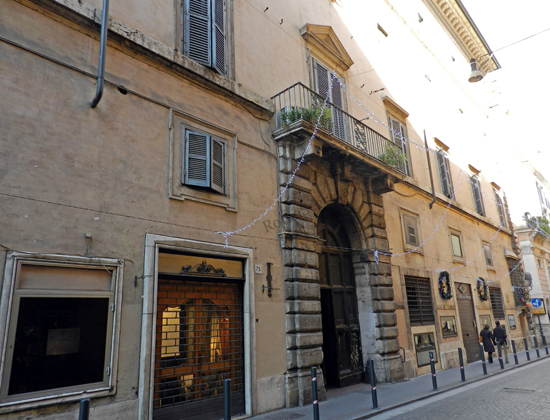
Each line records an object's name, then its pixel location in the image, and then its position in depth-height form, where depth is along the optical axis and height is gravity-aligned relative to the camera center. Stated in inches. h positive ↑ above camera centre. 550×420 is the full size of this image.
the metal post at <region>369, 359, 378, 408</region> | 308.3 -42.1
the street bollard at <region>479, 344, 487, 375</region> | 463.9 -41.5
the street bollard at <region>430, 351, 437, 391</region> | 374.9 -44.8
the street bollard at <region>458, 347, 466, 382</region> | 429.7 -48.1
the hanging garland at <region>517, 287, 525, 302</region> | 877.8 +56.9
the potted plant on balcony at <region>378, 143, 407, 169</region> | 482.9 +191.5
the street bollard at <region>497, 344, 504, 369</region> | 524.0 -45.8
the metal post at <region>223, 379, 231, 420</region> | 196.1 -30.2
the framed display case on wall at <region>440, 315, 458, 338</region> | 578.2 -1.2
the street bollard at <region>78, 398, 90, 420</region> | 146.9 -23.2
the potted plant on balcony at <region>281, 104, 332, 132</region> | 380.5 +191.1
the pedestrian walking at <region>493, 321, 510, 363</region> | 588.2 -17.0
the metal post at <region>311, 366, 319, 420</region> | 247.6 -40.2
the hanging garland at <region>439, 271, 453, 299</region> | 595.3 +55.7
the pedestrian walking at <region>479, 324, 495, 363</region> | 587.2 -23.9
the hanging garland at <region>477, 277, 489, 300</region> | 711.1 +57.3
